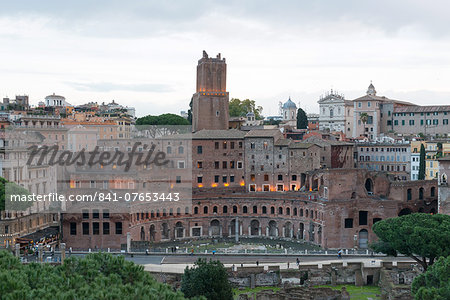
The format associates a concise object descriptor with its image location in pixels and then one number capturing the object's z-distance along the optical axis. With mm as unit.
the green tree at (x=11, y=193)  60062
